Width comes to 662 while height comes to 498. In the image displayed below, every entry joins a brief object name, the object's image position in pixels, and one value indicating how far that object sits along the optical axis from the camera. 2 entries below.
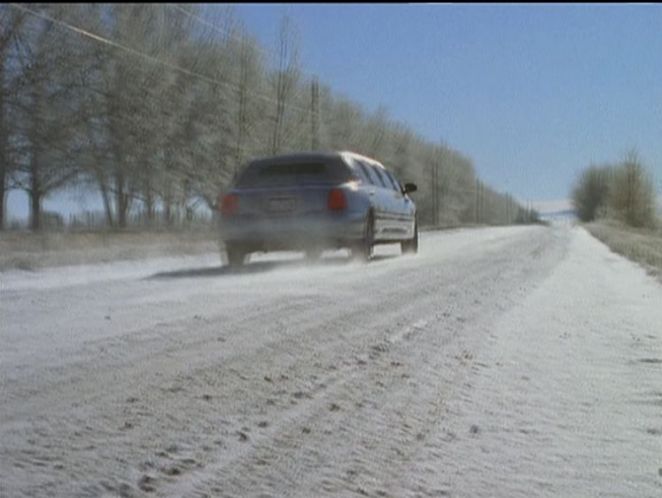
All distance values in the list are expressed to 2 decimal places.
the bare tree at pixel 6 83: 19.73
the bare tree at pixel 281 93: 32.16
